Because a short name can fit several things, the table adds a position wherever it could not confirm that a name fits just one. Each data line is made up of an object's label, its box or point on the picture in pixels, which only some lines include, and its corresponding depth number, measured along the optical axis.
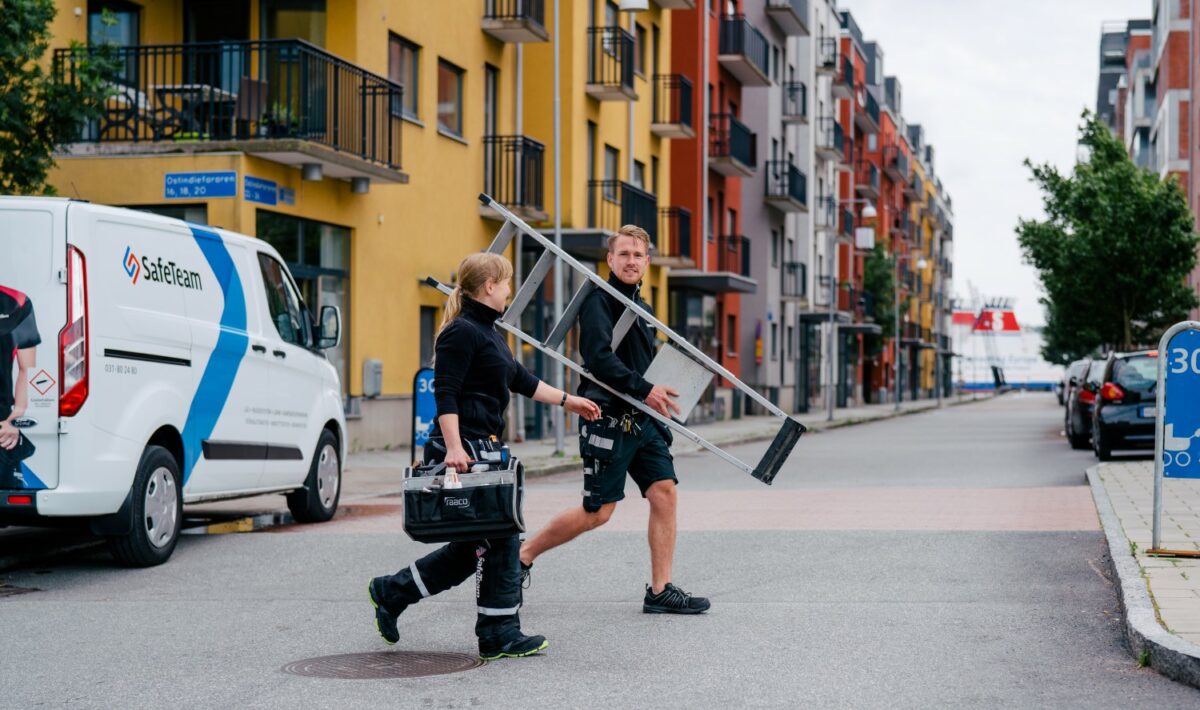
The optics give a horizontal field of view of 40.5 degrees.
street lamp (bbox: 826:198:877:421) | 46.16
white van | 9.59
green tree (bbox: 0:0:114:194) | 14.82
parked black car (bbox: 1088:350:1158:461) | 22.00
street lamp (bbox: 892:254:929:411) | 61.22
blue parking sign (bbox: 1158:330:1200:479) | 9.34
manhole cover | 6.57
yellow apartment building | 20.41
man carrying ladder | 7.71
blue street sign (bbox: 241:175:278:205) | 20.16
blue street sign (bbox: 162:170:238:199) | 20.02
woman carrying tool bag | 6.82
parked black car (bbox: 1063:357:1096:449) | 26.61
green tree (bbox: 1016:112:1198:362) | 41.03
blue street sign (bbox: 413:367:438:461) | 16.72
